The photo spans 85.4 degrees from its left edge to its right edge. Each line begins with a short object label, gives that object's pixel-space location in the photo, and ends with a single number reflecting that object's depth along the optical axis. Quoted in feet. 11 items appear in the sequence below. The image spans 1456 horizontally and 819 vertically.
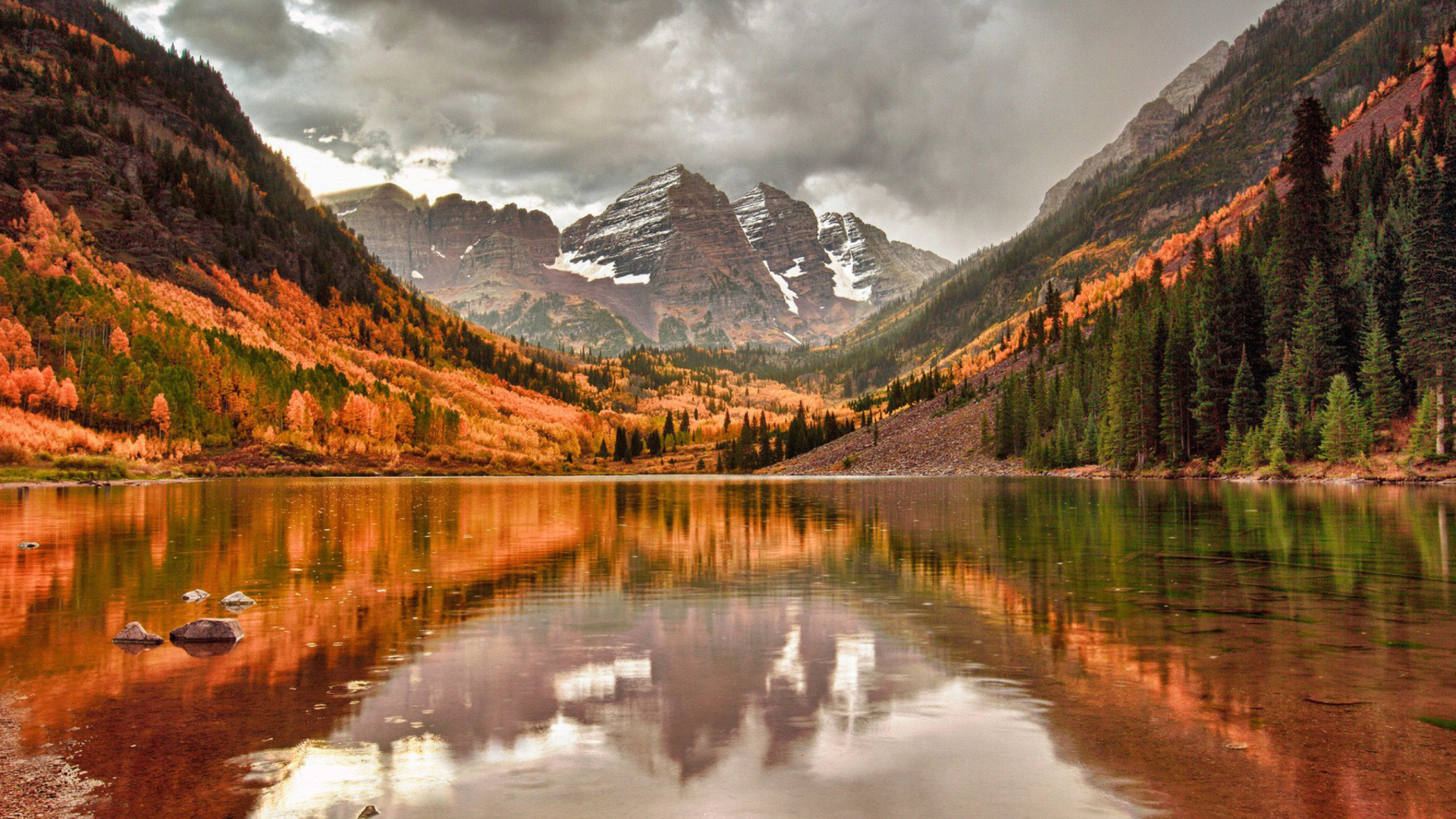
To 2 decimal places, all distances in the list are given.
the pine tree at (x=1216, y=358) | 364.99
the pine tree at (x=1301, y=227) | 342.85
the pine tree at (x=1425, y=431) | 258.37
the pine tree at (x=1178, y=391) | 387.14
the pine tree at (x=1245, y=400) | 339.98
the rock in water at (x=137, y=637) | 56.54
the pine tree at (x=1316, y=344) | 311.88
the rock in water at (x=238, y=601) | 71.61
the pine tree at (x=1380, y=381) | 281.95
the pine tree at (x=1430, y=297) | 261.44
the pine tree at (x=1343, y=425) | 282.77
